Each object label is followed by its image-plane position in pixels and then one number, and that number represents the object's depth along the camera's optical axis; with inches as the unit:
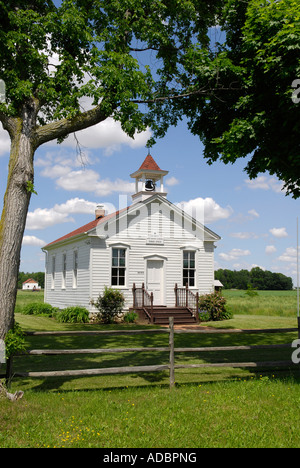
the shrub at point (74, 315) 968.3
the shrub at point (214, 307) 1008.2
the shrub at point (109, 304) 966.4
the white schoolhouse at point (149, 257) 986.7
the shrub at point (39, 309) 1183.6
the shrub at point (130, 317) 954.1
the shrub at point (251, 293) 2303.6
